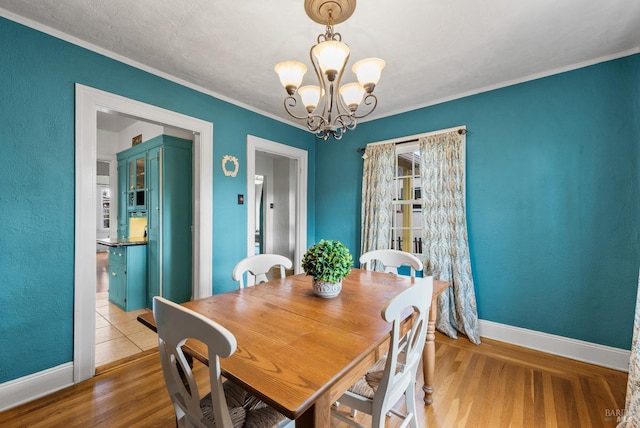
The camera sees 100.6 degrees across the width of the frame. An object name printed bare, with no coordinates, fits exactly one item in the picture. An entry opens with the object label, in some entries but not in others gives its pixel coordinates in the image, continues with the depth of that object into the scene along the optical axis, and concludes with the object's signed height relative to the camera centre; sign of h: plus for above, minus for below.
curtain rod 2.88 +0.89
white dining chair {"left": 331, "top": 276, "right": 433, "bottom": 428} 1.03 -0.73
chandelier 1.43 +0.82
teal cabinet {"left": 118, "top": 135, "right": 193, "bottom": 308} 3.32 -0.04
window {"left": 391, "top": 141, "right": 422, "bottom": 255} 3.31 +0.15
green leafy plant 1.53 -0.29
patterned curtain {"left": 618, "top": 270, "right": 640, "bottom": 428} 1.39 -0.95
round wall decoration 2.97 +0.55
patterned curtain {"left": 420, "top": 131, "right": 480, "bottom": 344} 2.75 -0.20
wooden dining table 0.80 -0.51
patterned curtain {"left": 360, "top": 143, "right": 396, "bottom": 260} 3.38 +0.22
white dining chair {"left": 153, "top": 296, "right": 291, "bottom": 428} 0.77 -0.58
